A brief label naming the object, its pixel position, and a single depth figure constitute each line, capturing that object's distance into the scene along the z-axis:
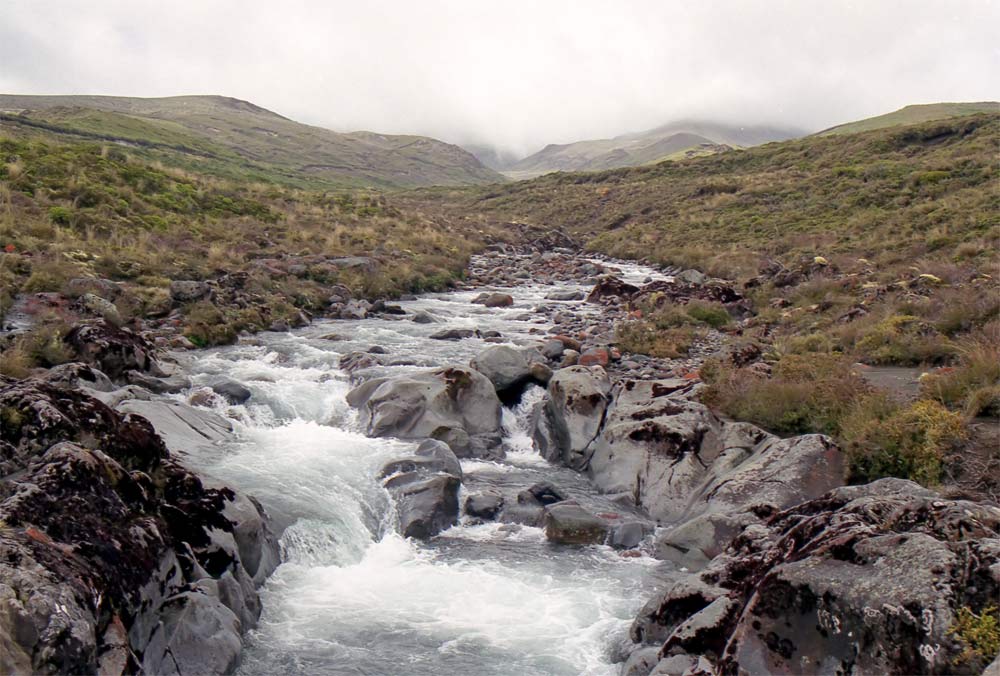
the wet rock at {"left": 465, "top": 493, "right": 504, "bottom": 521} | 11.59
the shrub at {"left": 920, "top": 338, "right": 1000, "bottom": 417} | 10.36
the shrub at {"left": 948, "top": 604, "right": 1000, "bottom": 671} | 4.32
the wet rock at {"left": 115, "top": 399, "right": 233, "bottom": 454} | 11.24
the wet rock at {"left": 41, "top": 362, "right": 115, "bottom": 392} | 12.41
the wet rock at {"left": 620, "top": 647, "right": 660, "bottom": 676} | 6.94
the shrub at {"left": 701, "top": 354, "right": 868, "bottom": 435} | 12.06
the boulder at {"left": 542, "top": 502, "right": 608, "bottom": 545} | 10.95
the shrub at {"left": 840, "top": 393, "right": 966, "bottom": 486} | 9.43
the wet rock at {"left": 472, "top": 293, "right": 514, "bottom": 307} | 29.05
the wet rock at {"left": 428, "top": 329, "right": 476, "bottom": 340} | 22.17
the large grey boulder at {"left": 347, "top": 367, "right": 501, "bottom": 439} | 14.37
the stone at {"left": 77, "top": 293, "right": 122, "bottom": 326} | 17.20
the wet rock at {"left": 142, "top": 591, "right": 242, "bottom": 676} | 6.45
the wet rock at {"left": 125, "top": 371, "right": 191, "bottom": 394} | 14.40
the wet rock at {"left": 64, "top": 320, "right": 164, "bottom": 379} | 14.35
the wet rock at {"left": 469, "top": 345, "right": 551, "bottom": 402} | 16.55
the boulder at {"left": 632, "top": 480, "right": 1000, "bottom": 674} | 4.74
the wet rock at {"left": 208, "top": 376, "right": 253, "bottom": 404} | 14.95
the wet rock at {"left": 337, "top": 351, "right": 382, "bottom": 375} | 17.77
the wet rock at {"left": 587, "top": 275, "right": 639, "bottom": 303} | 29.95
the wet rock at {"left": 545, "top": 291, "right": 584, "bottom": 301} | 31.65
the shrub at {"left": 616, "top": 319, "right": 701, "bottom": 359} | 19.28
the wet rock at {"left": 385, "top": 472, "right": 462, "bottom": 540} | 10.95
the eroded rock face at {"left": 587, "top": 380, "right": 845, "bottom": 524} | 10.48
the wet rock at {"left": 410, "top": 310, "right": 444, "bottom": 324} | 24.77
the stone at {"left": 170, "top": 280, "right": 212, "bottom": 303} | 21.11
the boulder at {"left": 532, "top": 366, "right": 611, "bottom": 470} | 14.16
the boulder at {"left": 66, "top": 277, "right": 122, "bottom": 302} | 18.20
